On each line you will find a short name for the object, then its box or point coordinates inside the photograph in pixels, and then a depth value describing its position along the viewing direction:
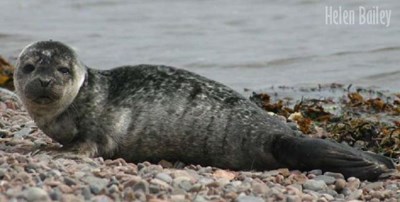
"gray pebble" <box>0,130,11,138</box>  15.15
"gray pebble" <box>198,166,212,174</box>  12.85
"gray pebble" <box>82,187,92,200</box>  10.46
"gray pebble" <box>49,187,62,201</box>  10.10
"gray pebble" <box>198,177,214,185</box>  11.62
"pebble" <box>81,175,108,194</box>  10.67
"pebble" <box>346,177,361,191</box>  12.73
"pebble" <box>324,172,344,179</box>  13.09
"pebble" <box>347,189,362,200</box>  12.34
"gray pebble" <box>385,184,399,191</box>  12.80
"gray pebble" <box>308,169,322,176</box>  13.32
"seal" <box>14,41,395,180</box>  13.51
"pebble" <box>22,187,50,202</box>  9.91
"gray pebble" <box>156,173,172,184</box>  11.41
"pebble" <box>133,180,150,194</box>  10.84
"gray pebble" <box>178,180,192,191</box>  11.25
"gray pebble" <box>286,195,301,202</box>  11.42
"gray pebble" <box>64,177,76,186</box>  10.81
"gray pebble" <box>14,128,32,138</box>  15.13
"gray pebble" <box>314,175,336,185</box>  12.92
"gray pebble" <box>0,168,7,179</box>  10.76
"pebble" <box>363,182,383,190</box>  12.86
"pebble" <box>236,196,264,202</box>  11.05
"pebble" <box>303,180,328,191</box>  12.52
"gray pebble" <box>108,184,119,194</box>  10.67
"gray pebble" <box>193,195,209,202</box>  10.80
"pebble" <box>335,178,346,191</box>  12.69
